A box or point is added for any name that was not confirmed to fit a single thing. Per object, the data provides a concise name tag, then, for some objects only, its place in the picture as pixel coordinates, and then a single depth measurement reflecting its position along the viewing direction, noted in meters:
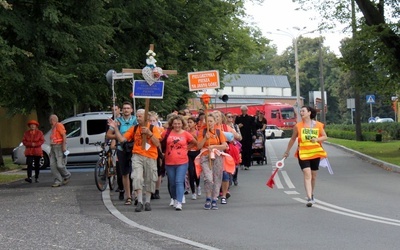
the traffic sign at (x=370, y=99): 50.00
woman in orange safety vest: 14.05
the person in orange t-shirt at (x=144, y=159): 13.51
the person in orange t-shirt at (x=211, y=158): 13.91
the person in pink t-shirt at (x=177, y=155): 13.68
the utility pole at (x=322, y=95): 55.03
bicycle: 17.20
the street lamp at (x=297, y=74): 62.67
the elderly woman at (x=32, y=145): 21.08
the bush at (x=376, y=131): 47.97
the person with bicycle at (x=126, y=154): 14.65
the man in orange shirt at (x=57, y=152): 19.44
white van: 27.27
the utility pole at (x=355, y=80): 31.27
